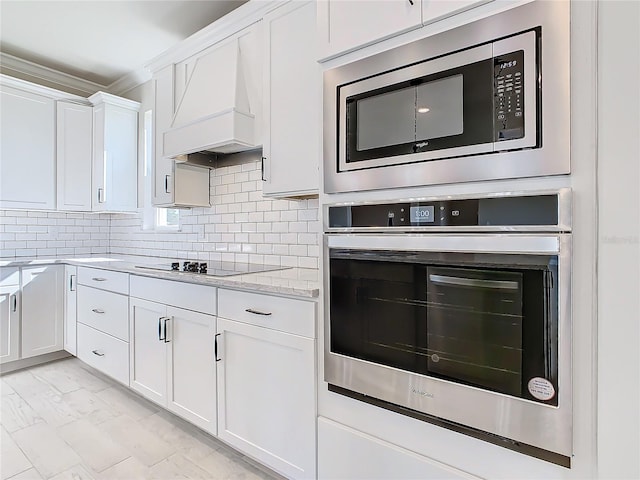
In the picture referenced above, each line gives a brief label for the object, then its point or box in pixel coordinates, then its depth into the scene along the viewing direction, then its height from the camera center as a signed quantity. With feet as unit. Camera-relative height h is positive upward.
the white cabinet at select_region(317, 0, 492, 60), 3.66 +2.44
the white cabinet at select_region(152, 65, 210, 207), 8.71 +1.72
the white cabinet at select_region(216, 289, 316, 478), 4.93 -2.10
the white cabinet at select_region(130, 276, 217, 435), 6.31 -2.20
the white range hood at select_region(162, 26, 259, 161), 6.99 +2.71
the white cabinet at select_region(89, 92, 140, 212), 11.27 +2.69
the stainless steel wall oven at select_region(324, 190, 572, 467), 3.07 -0.73
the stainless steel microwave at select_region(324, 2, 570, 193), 3.06 +1.31
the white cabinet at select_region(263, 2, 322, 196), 6.06 +2.39
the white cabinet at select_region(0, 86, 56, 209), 10.12 +2.54
